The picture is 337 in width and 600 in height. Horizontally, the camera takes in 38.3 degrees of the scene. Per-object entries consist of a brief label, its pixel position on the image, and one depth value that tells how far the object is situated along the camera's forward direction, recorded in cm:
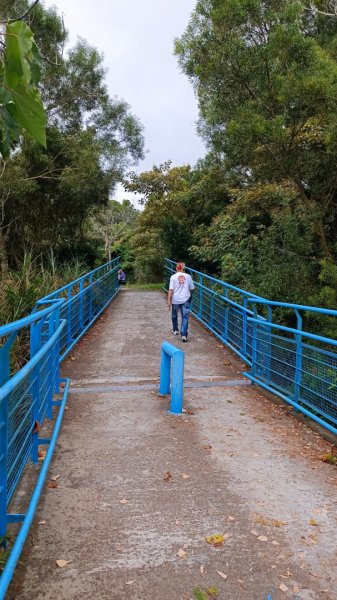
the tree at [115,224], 3831
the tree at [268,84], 814
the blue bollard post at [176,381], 539
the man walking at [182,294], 931
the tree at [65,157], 1470
